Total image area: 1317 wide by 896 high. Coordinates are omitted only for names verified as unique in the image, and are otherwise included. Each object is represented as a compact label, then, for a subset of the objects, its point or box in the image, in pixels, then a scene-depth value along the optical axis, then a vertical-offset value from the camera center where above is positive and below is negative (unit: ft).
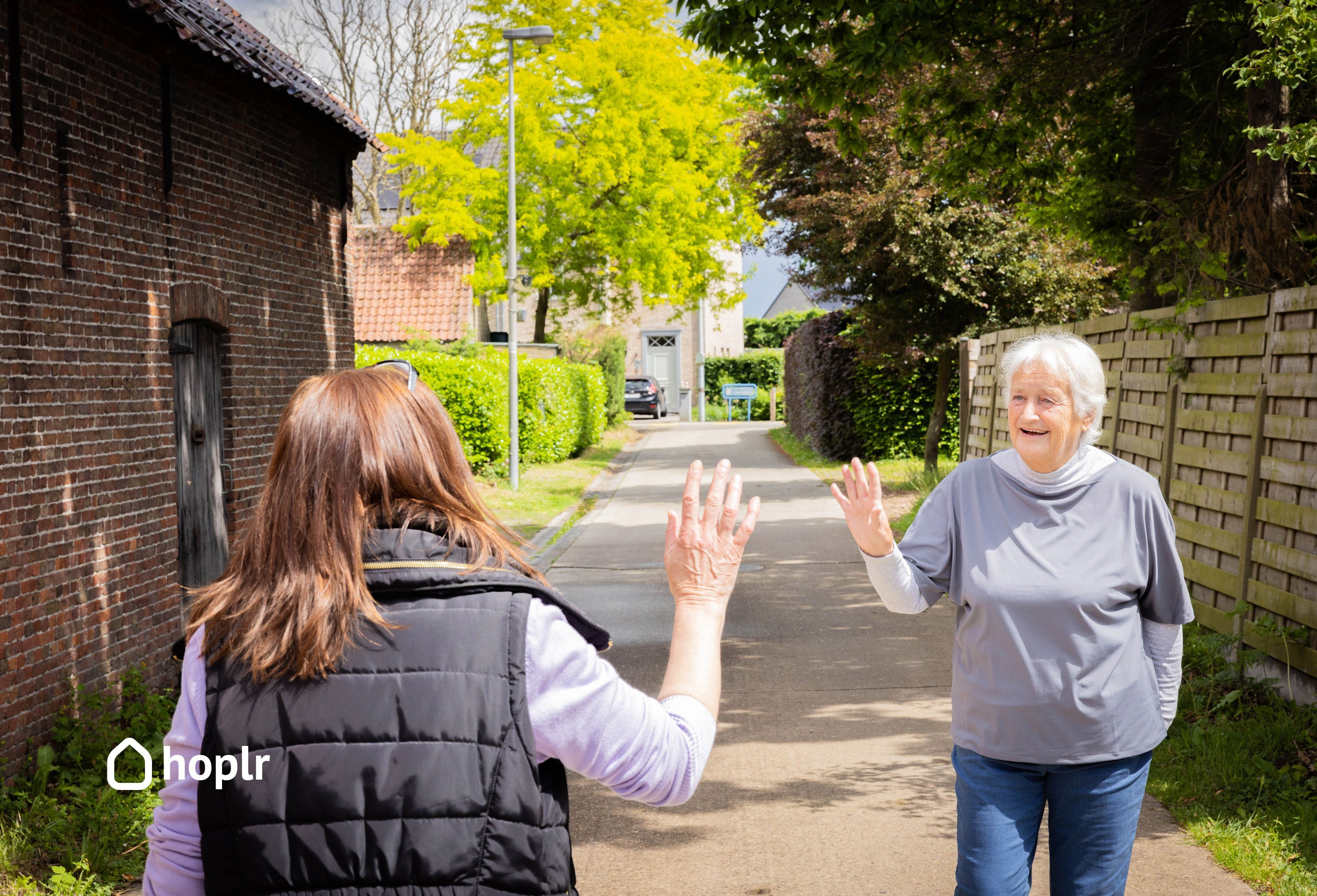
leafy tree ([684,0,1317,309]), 21.56 +5.86
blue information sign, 132.36 -6.18
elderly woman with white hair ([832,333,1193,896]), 9.03 -2.31
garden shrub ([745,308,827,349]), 167.02 +1.50
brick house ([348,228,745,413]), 88.22 +3.30
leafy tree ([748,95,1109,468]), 49.78 +4.06
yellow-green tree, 75.41 +13.10
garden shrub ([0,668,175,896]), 14.06 -6.77
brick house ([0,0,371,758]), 18.38 +0.35
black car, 133.49 -6.94
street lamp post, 56.34 +4.86
